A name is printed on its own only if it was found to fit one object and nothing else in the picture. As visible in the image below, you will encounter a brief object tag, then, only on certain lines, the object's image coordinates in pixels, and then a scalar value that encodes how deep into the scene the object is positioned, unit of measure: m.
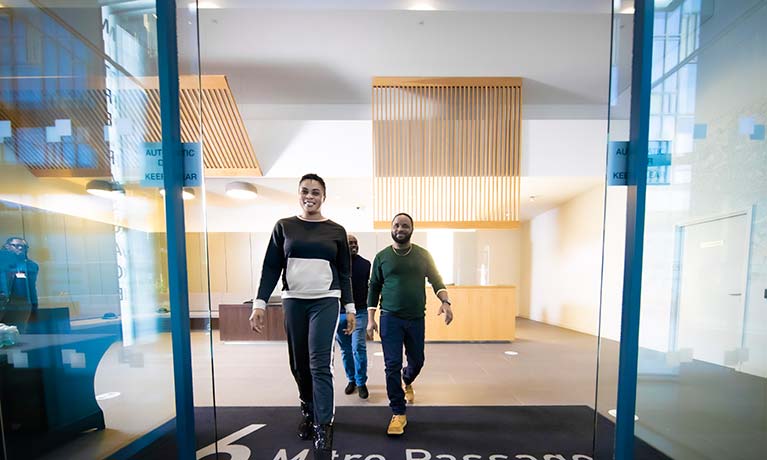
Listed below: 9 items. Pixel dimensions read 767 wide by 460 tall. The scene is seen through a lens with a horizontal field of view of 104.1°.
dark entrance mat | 1.84
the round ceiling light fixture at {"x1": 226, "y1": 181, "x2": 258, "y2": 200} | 4.70
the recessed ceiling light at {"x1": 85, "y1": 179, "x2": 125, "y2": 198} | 2.28
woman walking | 1.66
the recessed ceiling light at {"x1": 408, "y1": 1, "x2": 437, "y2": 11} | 2.78
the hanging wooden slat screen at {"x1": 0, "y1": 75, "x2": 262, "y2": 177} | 1.82
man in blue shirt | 2.81
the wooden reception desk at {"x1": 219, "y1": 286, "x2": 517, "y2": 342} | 4.76
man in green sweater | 2.09
